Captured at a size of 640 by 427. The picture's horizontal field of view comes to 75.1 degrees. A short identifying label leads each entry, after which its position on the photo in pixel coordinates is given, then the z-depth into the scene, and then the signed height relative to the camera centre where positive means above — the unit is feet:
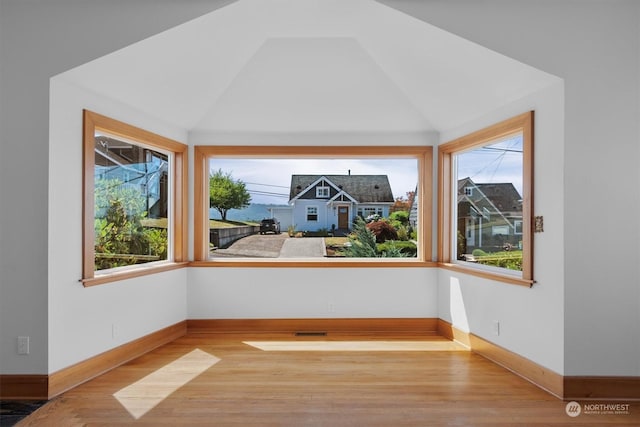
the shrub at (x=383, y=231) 16.67 -0.60
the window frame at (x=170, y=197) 10.80 +0.61
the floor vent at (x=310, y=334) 15.25 -4.36
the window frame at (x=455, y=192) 10.76 +0.80
